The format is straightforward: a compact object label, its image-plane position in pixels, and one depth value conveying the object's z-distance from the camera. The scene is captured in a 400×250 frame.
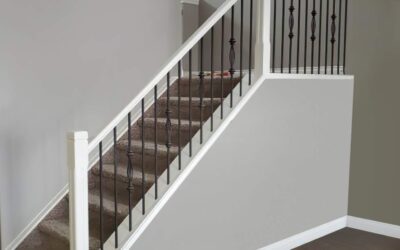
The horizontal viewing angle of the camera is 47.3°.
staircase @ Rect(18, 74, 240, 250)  3.15
